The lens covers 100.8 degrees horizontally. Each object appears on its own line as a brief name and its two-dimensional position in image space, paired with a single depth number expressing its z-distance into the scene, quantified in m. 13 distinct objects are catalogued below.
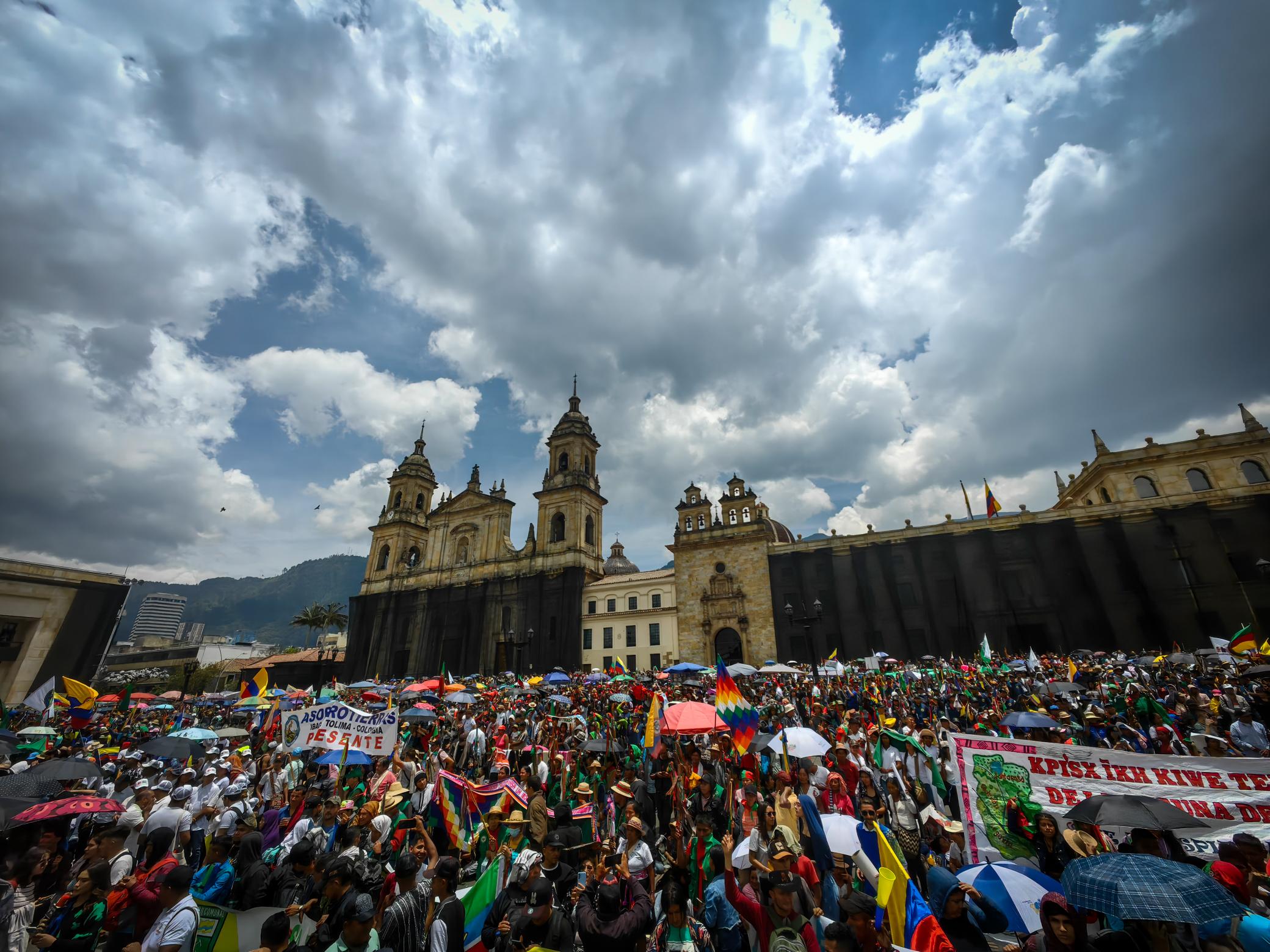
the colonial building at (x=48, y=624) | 29.69
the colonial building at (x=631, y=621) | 39.00
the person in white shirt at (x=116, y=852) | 4.89
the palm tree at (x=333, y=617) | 55.41
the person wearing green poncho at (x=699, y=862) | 5.41
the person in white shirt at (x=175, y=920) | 3.76
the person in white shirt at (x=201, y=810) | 6.95
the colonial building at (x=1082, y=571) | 28.80
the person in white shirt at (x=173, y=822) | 6.42
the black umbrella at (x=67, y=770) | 6.76
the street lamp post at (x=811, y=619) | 15.44
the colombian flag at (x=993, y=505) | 30.62
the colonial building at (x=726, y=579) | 35.72
